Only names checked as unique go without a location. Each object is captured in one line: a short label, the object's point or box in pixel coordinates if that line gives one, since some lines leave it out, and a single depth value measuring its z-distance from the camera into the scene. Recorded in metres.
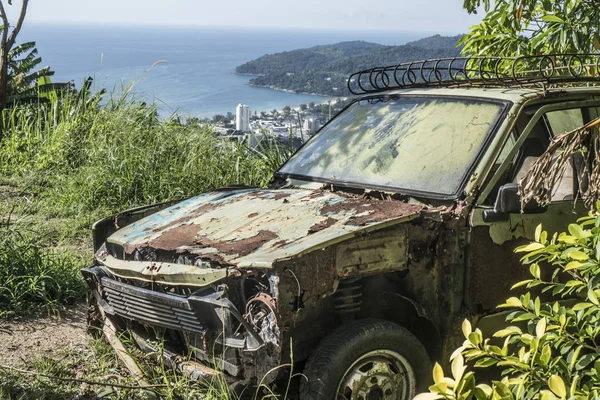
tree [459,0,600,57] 6.04
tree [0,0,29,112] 4.32
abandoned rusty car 3.27
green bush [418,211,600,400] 2.12
